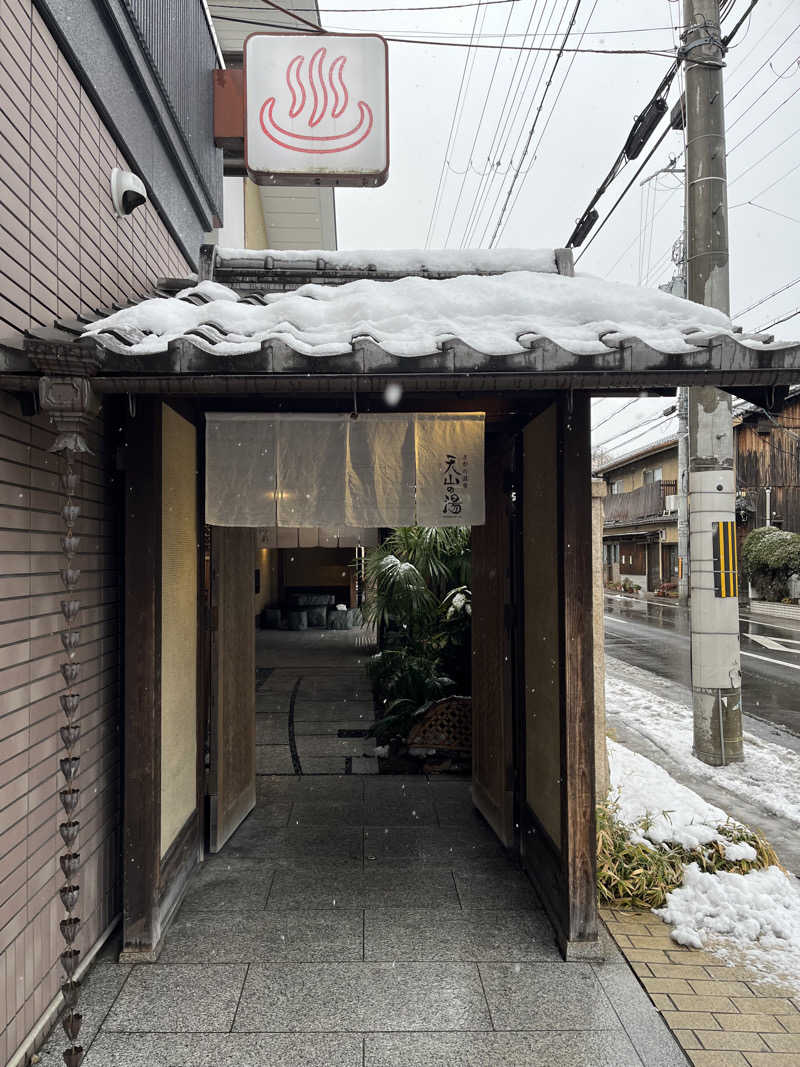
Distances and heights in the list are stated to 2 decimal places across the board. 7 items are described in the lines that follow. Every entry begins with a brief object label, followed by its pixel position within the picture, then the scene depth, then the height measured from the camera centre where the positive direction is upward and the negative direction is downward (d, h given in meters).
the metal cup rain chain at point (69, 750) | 2.94 -0.86
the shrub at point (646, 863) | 4.70 -2.18
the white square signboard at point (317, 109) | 6.91 +4.49
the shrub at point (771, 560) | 26.75 -0.32
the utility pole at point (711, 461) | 8.27 +1.09
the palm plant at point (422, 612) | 8.65 -0.75
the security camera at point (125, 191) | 4.64 +2.49
